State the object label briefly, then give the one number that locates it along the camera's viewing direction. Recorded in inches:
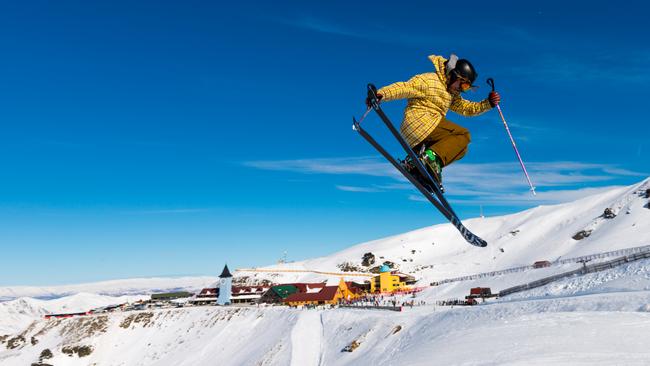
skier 323.6
